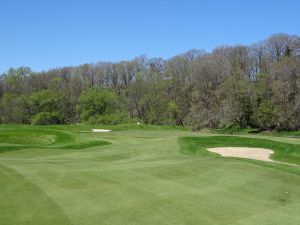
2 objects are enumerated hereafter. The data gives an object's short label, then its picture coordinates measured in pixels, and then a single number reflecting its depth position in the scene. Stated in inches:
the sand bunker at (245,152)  911.0
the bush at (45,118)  3430.1
